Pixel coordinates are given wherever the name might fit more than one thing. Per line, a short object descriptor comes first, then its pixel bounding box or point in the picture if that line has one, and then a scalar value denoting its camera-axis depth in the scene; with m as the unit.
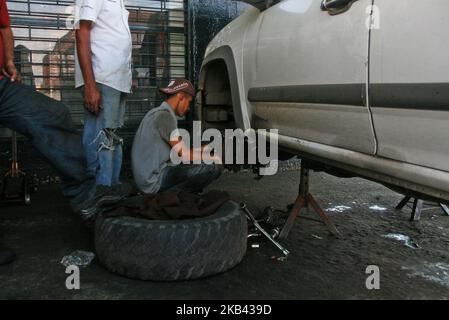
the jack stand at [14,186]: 3.73
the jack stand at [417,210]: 3.43
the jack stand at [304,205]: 3.03
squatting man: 2.98
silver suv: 1.57
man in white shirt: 2.86
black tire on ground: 2.21
